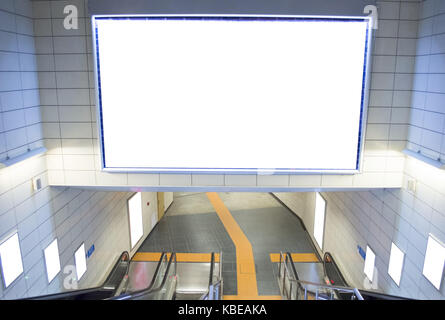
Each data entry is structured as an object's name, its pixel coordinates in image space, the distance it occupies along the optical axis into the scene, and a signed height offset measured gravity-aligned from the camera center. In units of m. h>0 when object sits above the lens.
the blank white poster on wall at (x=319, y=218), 9.41 -3.57
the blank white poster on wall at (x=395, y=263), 5.53 -2.85
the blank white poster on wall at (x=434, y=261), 4.53 -2.32
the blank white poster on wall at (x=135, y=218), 9.34 -3.58
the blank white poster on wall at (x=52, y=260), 5.44 -2.81
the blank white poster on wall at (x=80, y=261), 6.30 -3.28
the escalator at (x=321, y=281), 5.41 -3.95
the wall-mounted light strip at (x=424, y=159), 4.52 -0.90
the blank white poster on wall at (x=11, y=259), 4.41 -2.31
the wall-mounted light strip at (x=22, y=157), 4.38 -0.94
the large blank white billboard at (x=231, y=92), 5.15 +0.04
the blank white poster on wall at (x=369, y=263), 6.48 -3.32
